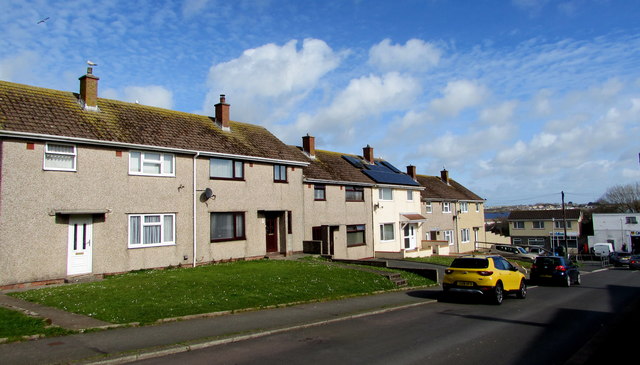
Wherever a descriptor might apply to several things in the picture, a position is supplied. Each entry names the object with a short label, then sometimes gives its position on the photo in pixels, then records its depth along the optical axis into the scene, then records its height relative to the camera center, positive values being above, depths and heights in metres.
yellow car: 14.29 -1.86
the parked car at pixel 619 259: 45.47 -4.50
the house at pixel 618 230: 69.12 -2.15
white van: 62.28 -4.48
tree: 90.01 +3.60
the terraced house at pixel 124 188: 14.70 +1.67
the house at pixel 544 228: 74.44 -1.55
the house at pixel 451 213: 40.91 +0.82
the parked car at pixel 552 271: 22.41 -2.67
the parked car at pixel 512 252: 41.83 -3.24
